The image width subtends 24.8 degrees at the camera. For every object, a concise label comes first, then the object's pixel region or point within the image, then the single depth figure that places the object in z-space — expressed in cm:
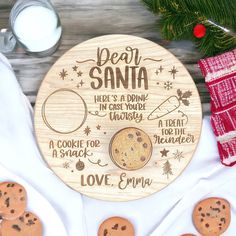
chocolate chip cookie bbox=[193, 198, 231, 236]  103
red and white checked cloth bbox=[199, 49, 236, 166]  102
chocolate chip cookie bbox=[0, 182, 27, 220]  103
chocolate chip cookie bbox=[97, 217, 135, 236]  104
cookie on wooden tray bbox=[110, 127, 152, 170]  98
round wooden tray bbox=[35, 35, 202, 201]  100
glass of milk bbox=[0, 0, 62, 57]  101
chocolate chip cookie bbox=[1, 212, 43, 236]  104
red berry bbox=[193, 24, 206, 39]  101
